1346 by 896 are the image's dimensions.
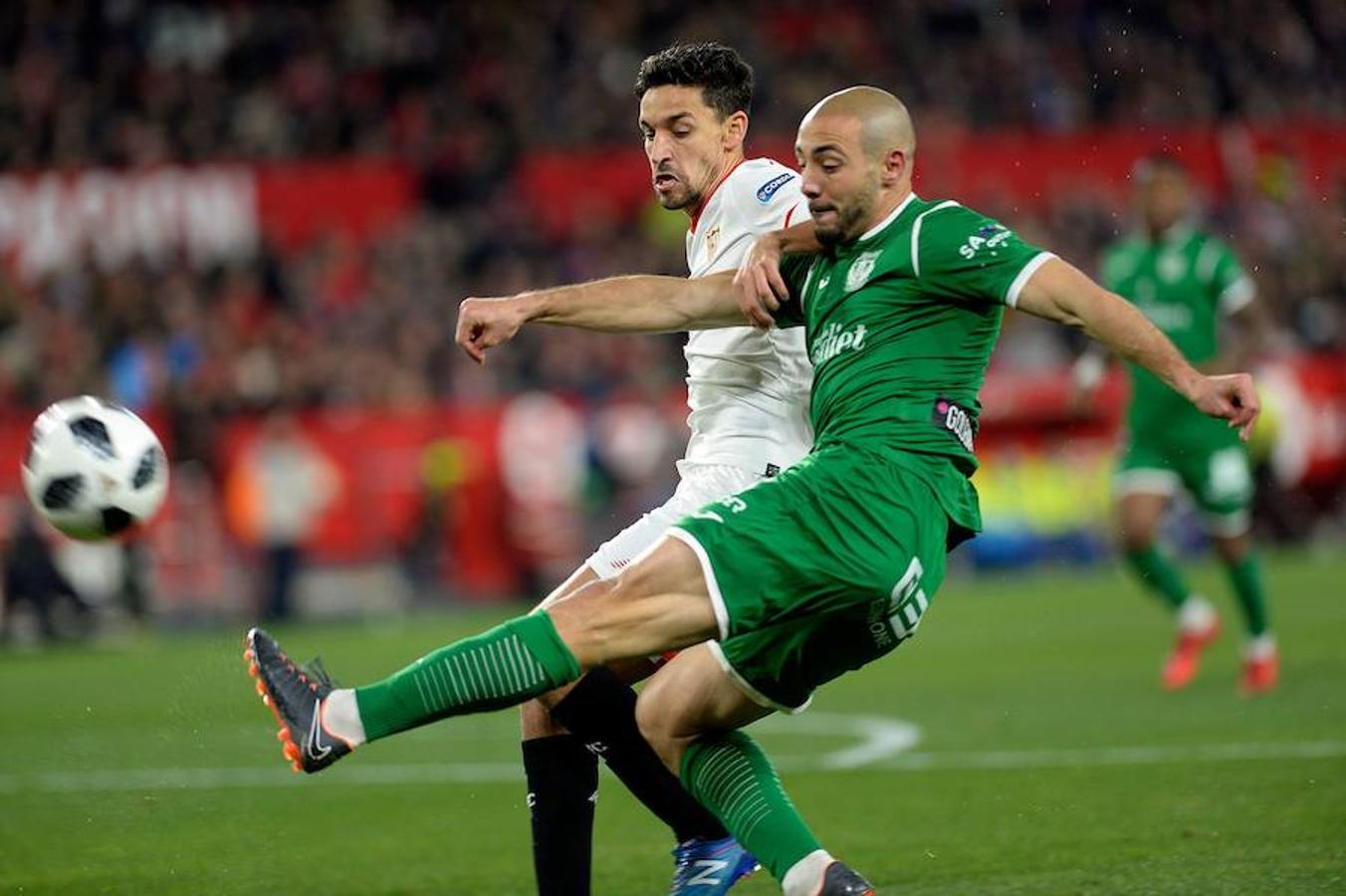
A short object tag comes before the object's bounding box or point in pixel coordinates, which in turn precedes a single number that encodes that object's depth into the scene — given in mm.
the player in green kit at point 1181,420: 22828
